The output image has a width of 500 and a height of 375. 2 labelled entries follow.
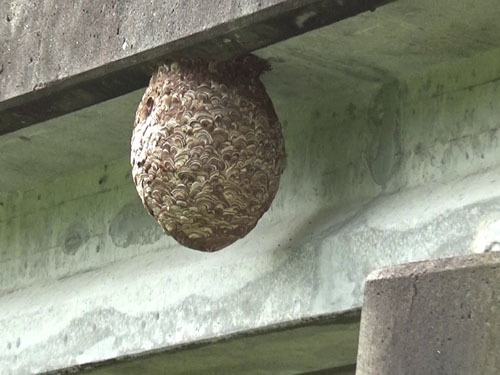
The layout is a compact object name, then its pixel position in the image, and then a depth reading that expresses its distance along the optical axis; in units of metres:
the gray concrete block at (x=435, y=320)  4.34
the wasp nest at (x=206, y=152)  5.67
